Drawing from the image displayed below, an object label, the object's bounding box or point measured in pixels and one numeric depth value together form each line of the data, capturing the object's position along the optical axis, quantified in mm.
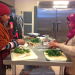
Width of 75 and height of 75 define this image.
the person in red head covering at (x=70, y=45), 1184
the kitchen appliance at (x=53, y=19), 3908
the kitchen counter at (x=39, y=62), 1047
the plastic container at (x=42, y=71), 1489
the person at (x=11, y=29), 3016
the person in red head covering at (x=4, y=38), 1168
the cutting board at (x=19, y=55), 1087
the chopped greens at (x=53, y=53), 1203
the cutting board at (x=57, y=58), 1101
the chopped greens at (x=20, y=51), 1258
